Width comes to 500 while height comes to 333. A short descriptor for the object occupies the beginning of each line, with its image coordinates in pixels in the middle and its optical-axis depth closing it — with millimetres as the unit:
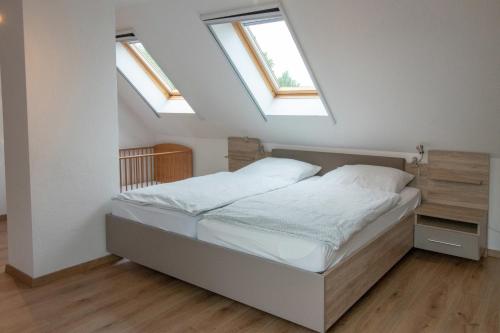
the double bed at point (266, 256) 2244
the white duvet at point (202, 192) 2953
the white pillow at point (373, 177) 3513
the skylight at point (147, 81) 4855
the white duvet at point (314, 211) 2373
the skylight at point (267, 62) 3459
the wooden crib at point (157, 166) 5453
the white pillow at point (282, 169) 4000
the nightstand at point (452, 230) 3240
